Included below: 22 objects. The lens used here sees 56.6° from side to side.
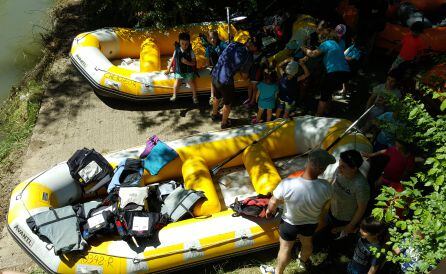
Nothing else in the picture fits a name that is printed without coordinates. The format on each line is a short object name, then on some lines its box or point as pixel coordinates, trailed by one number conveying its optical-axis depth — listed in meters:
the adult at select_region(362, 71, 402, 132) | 4.63
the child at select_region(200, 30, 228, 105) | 6.07
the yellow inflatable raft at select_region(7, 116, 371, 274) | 3.89
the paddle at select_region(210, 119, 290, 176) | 4.88
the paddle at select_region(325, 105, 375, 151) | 4.70
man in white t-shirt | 3.19
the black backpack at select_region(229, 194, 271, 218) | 4.07
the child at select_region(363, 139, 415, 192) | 3.83
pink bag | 4.80
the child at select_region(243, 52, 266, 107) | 5.42
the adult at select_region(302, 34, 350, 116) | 5.23
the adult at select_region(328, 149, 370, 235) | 3.49
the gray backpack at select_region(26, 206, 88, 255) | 3.79
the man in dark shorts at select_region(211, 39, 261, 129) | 5.21
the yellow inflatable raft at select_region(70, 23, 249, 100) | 6.21
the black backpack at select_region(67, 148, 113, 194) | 4.53
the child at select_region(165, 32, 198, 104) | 5.75
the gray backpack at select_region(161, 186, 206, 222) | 4.24
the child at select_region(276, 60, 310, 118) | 5.24
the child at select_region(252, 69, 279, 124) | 5.27
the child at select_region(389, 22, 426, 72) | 5.46
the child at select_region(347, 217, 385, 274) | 3.23
